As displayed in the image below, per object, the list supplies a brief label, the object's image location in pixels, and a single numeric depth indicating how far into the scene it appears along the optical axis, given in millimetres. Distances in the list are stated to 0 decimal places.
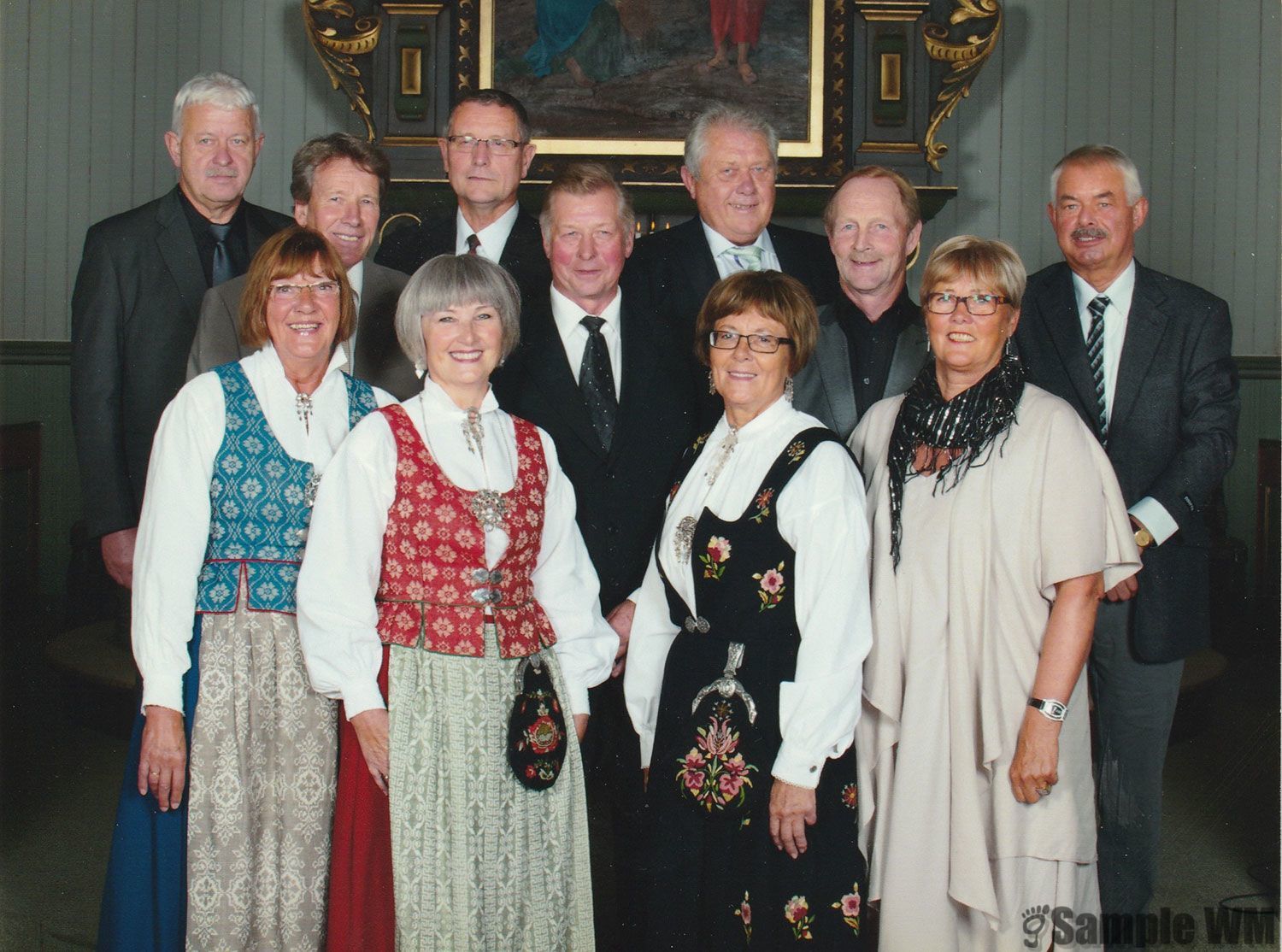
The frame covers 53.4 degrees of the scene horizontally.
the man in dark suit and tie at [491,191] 3131
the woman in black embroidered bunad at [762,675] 2199
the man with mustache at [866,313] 2865
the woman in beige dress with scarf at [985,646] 2322
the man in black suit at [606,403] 2717
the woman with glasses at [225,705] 2266
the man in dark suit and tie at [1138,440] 2865
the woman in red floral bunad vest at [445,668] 2172
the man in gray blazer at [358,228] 2975
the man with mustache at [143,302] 3031
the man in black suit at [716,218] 3143
